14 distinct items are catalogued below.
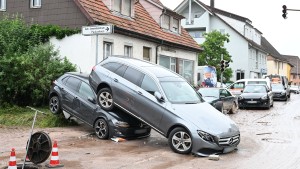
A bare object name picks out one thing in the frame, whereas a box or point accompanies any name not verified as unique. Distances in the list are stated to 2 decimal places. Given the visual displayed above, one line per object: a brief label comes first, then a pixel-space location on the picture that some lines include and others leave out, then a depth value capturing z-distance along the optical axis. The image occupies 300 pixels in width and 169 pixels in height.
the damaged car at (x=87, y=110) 11.07
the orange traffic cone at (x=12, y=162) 6.65
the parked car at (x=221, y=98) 17.77
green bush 14.93
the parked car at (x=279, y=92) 33.41
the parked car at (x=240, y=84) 29.49
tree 41.12
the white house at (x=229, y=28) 48.91
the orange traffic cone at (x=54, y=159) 7.72
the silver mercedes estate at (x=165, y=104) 9.43
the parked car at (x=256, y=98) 23.34
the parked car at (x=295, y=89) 60.50
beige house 69.61
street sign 12.29
